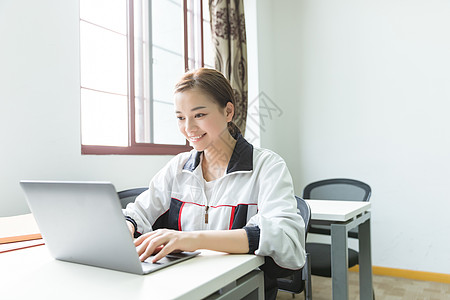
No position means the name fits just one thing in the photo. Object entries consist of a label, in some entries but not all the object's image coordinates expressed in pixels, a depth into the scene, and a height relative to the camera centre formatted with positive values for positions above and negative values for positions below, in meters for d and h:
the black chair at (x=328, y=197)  1.90 -0.32
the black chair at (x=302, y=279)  1.18 -0.60
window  2.04 +0.48
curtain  2.73 +0.81
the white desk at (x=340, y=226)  1.60 -0.35
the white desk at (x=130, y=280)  0.60 -0.23
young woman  0.94 -0.09
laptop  0.65 -0.14
